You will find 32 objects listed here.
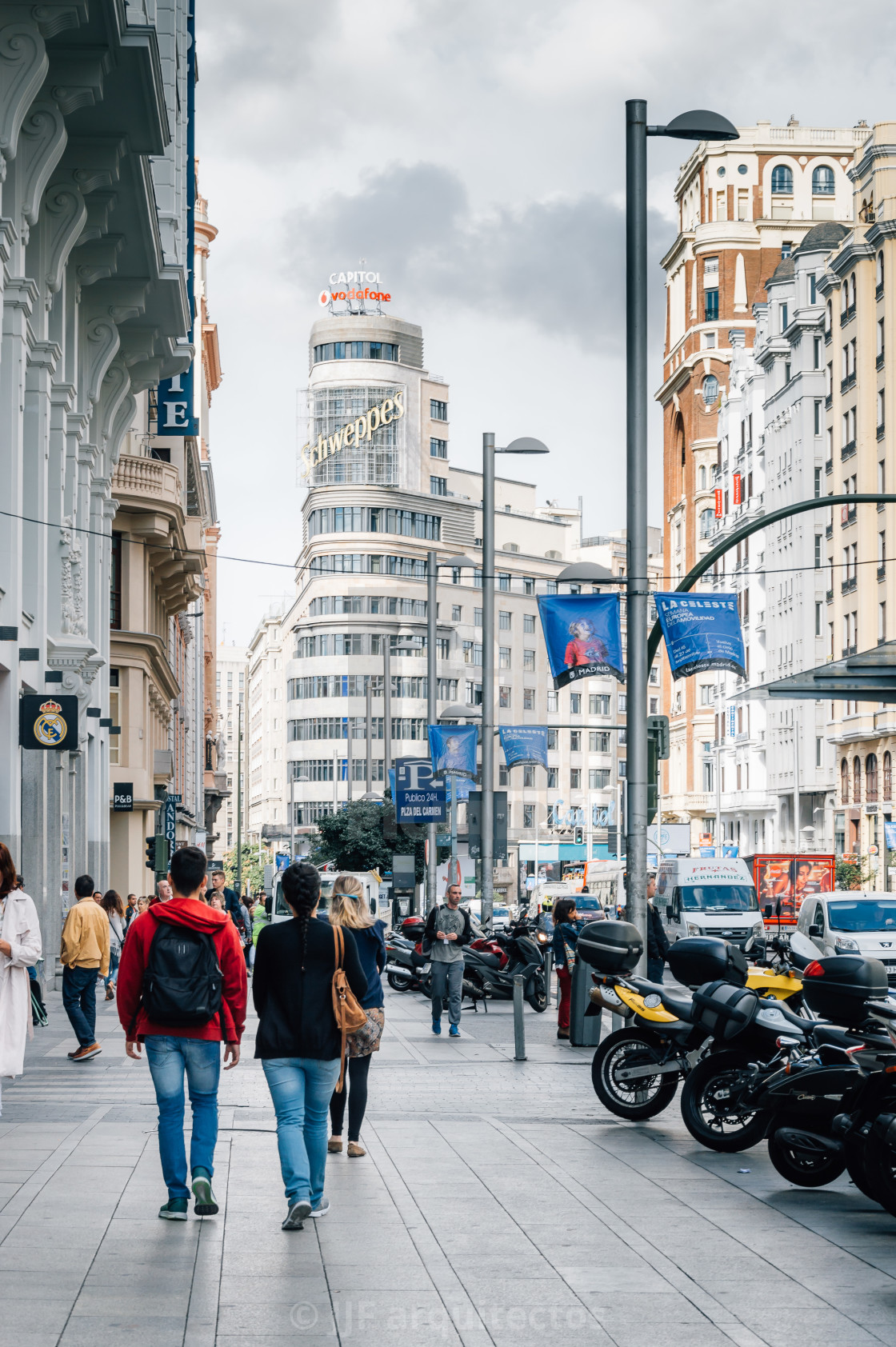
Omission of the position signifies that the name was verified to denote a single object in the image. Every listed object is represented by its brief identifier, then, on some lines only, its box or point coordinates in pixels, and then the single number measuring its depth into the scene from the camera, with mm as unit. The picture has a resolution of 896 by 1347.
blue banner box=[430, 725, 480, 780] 39500
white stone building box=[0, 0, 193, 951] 21969
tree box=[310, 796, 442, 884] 72188
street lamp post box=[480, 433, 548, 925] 35750
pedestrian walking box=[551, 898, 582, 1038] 25031
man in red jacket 9547
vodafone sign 132500
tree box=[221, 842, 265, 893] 163762
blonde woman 11766
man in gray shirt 22031
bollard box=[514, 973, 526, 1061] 19453
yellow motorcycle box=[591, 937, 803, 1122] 13719
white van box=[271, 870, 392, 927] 59938
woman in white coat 12102
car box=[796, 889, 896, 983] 31744
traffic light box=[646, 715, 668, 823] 22266
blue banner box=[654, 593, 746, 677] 19562
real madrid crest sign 23172
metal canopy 32094
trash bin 21156
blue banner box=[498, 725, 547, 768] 36031
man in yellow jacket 18547
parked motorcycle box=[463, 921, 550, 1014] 27797
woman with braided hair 9422
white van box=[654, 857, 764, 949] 47062
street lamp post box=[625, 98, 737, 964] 18875
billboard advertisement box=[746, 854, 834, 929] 62750
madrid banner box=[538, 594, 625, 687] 20344
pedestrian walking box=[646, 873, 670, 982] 21469
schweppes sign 127938
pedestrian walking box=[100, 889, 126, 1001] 24441
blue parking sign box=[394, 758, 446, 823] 40094
